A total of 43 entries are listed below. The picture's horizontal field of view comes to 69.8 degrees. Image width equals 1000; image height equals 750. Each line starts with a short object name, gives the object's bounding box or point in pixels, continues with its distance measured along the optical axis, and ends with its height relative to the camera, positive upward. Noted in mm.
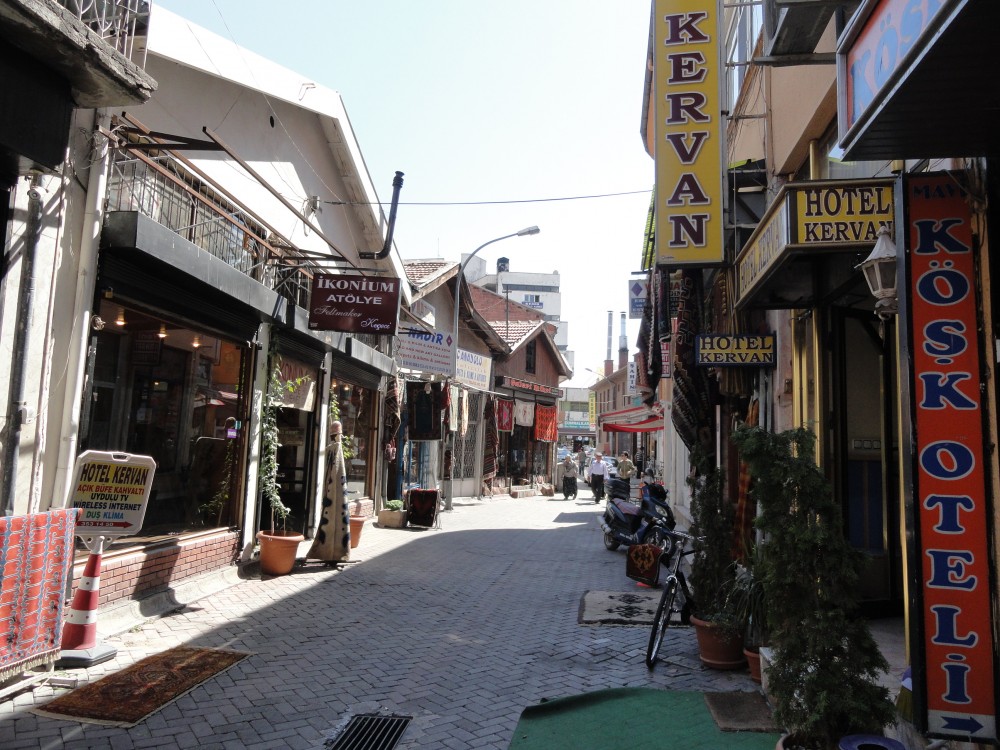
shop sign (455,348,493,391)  22109 +2781
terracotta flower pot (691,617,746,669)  6047 -1551
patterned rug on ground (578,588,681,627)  7980 -1744
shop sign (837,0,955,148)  2604 +1685
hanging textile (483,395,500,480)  25859 +615
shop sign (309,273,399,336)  10281 +2125
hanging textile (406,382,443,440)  17688 +1076
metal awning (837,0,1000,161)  2490 +1510
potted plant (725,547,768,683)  5648 -1151
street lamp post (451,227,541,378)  17203 +5353
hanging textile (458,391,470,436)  22325 +1191
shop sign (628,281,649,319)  27625 +6442
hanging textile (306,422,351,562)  10617 -1083
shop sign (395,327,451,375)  16234 +2320
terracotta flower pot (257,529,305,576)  9891 -1430
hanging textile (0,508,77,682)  4867 -1024
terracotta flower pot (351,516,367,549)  12398 -1340
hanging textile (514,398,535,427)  28094 +1771
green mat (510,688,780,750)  4590 -1782
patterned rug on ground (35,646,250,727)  4773 -1800
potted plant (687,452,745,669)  6109 -906
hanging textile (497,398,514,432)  26328 +1534
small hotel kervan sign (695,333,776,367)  7773 +1252
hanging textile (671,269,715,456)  9320 +1167
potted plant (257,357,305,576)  9914 -652
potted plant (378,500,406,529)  15797 -1421
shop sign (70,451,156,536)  5902 -409
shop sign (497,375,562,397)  27000 +2901
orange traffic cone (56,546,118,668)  5852 -1463
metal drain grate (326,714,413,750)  4547 -1843
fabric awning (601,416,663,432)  20625 +1025
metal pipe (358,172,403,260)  12500 +4253
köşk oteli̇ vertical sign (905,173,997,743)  3314 +21
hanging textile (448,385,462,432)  19906 +1354
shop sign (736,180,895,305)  4746 +1690
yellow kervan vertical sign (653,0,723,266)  7582 +3497
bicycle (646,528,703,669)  6320 -1220
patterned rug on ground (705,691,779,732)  4797 -1725
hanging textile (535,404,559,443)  30219 +1460
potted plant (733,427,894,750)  3592 -734
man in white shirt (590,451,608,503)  25062 -527
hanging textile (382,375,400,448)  16797 +847
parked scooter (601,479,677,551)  11188 -1001
